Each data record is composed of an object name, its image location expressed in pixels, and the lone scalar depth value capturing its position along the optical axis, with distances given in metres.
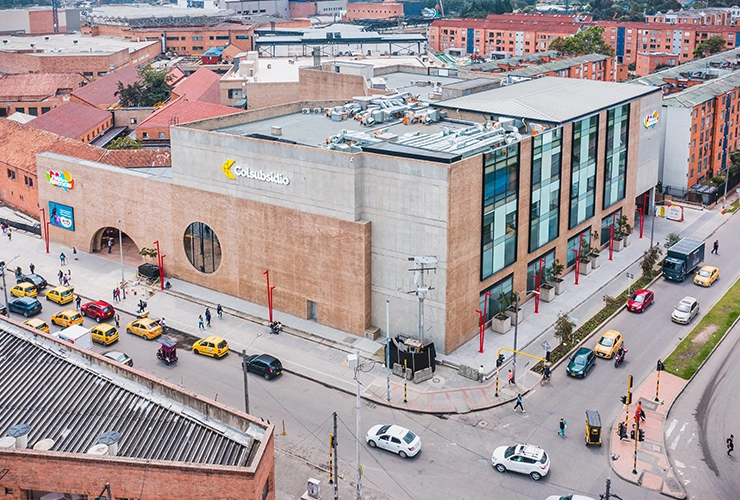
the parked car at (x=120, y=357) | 58.07
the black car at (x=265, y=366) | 57.69
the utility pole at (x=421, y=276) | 58.31
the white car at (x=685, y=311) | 66.50
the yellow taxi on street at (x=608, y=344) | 60.62
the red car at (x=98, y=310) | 67.62
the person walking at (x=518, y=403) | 53.22
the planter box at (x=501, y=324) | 63.63
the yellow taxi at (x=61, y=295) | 71.06
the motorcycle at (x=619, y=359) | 59.35
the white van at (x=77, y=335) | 60.22
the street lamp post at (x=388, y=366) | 54.81
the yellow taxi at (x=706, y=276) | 74.38
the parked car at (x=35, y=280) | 73.62
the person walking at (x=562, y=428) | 50.28
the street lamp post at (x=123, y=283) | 72.13
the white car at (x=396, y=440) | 48.09
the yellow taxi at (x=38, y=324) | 63.32
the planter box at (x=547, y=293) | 69.50
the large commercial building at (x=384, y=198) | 59.97
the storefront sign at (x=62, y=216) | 82.69
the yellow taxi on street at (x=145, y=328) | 64.59
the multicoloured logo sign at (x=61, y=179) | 81.69
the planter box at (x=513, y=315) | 64.69
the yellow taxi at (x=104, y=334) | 63.78
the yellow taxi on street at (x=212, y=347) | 61.09
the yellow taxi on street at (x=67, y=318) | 66.44
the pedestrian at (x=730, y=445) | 48.09
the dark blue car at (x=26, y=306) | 68.69
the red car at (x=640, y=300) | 68.67
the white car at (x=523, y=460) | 46.00
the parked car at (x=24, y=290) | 71.62
